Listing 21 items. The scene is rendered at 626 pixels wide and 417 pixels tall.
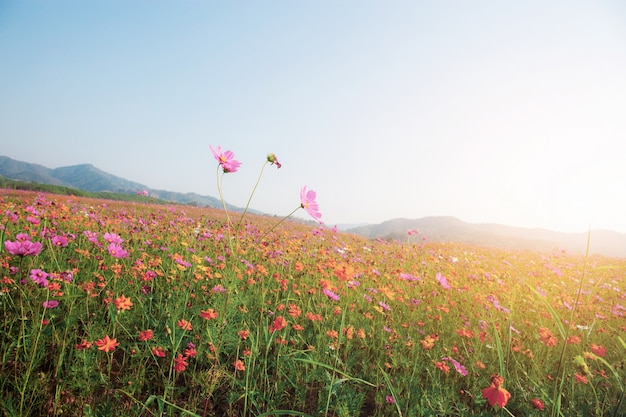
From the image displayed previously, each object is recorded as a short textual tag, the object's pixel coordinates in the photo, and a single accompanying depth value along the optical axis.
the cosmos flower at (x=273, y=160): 1.53
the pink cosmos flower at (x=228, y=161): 1.44
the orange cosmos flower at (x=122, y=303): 1.70
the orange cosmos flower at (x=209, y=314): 1.67
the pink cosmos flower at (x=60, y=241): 2.09
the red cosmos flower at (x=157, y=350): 1.58
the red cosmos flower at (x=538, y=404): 1.63
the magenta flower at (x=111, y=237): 2.29
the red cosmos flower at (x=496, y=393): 1.09
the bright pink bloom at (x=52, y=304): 1.66
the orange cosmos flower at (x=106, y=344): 1.47
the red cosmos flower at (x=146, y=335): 1.61
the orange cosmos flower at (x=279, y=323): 1.50
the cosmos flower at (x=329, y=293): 2.17
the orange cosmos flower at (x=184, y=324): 1.74
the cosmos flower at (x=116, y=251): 2.17
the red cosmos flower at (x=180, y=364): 1.55
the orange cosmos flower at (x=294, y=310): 2.08
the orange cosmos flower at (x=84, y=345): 1.50
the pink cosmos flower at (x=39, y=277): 1.67
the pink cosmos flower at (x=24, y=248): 1.43
